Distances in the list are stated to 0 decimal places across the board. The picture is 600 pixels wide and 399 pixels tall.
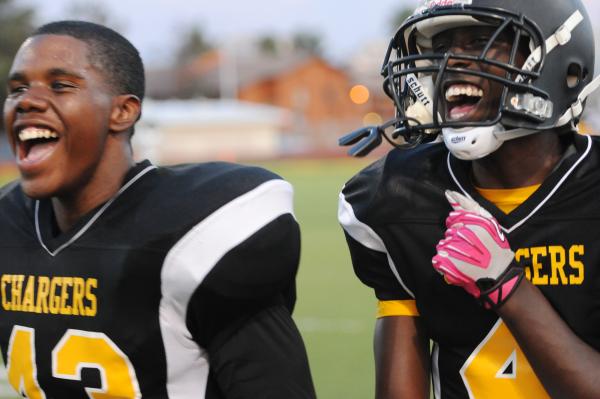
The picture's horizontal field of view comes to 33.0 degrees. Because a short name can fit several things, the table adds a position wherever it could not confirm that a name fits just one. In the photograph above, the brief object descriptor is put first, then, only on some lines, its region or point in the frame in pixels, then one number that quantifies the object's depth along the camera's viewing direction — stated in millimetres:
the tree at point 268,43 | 85938
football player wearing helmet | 2392
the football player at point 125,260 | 2482
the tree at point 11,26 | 46625
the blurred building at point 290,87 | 48719
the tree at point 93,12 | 62844
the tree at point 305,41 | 94250
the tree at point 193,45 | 75625
